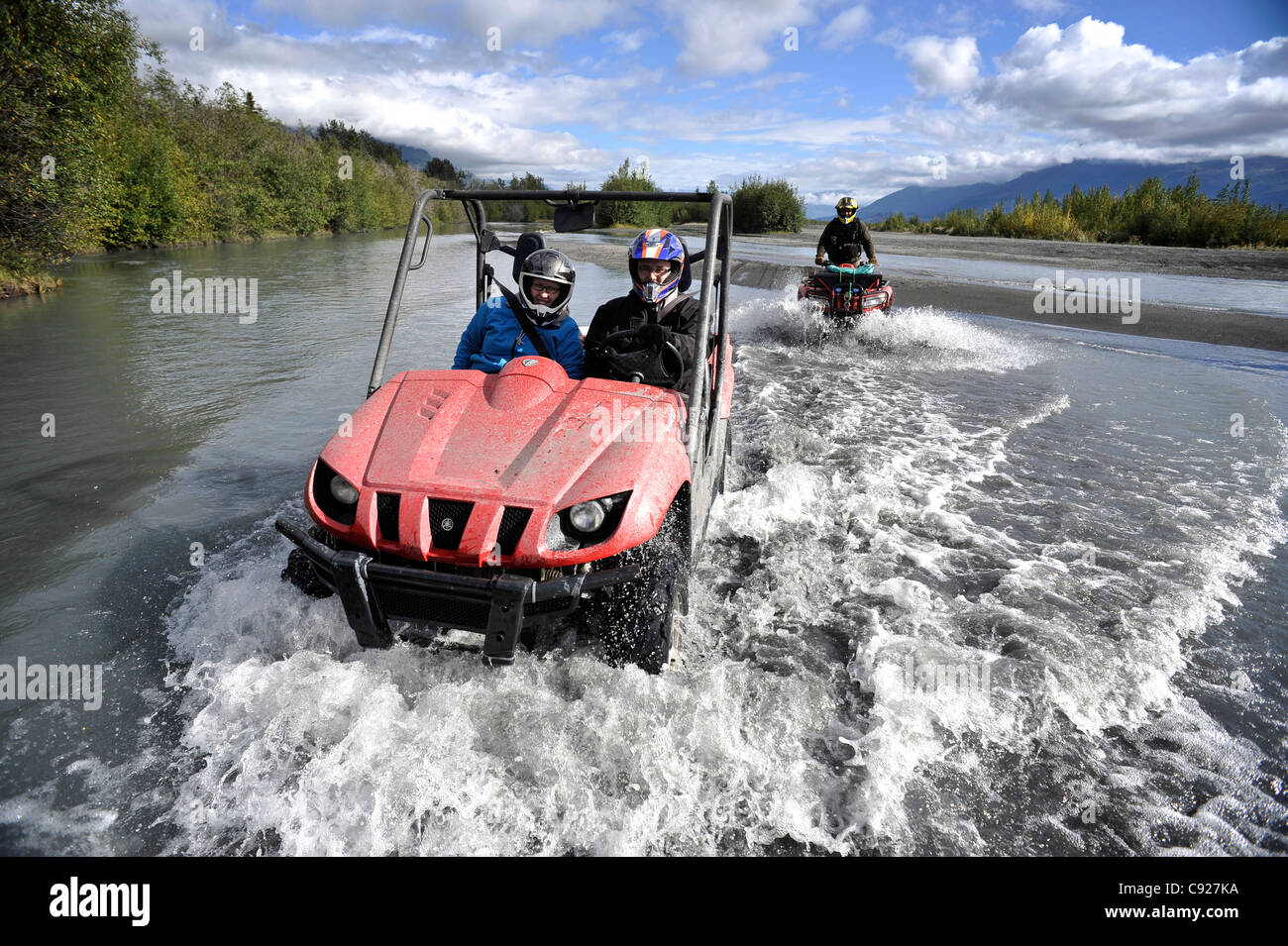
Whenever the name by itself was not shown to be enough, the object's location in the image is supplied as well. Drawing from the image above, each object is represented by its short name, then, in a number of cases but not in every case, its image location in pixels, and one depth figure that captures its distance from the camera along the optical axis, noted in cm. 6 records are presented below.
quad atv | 1127
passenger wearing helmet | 387
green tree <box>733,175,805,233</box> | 4866
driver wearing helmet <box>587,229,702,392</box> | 426
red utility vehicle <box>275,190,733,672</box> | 250
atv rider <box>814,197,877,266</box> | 1148
